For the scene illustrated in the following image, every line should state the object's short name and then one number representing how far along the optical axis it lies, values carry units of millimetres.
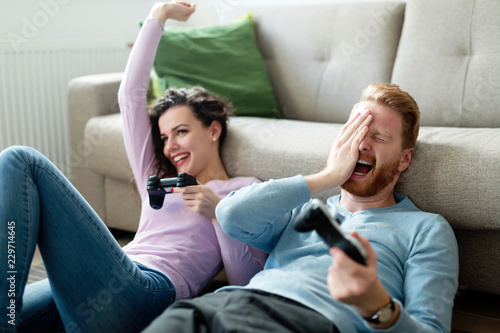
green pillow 2203
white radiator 2459
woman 1115
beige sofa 1350
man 914
